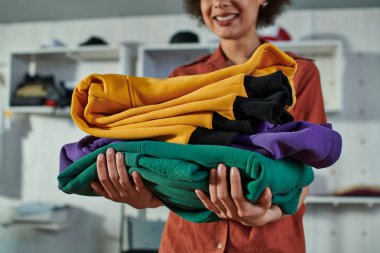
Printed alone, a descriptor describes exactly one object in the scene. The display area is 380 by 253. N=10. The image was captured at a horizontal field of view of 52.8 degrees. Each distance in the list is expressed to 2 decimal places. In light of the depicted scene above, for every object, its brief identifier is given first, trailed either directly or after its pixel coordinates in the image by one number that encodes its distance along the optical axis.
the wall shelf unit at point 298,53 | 1.82
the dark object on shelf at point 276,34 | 1.80
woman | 0.62
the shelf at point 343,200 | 1.80
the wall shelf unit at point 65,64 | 2.03
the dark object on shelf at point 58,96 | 1.99
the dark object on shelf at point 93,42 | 2.06
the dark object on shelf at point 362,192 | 1.86
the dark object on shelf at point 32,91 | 2.05
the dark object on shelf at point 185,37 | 1.93
